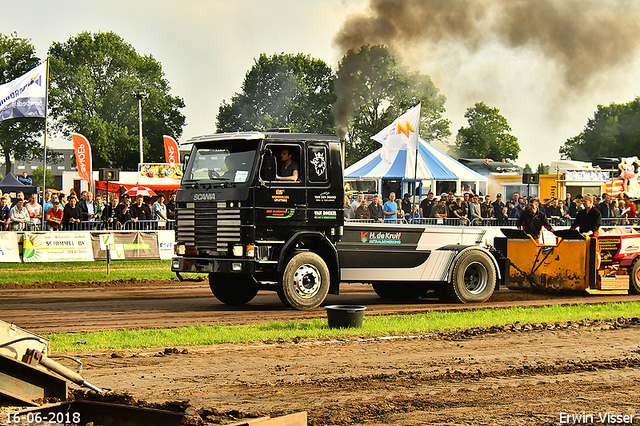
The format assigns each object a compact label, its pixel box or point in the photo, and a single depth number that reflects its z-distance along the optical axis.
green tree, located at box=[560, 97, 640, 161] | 85.94
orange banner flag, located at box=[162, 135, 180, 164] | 43.12
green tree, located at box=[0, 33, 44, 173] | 72.81
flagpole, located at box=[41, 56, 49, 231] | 20.69
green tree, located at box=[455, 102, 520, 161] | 80.56
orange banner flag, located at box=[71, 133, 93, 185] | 37.05
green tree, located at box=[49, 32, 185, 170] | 73.75
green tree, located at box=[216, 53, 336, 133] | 75.50
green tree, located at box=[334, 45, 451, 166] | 49.62
